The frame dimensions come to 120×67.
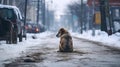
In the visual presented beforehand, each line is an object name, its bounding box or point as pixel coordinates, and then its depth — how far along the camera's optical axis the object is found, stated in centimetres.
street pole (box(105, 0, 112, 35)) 2822
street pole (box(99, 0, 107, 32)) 3378
